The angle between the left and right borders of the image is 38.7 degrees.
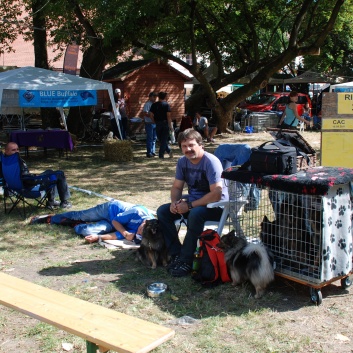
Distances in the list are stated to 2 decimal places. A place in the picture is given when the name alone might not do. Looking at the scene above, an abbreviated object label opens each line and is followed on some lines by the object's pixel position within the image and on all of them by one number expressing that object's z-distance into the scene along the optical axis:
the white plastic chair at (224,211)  4.65
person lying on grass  5.78
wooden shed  20.47
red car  24.03
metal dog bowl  4.24
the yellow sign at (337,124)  6.09
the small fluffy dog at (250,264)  4.03
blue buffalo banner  11.18
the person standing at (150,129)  12.76
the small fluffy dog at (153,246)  4.91
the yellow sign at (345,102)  6.03
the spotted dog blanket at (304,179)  3.76
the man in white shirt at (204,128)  16.30
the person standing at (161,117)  12.40
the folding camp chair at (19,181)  6.92
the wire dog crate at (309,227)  3.86
